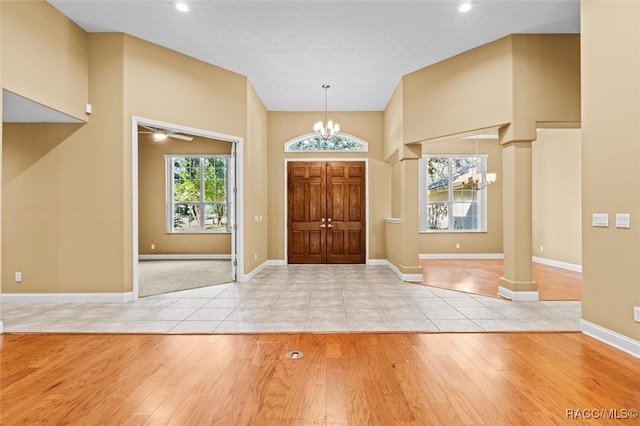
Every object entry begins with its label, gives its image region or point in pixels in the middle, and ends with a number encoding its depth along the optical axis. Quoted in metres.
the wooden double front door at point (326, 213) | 7.78
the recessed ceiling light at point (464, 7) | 3.88
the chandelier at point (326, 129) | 6.13
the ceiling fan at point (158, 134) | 6.81
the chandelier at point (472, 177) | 8.83
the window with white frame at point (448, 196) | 9.10
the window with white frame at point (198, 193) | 9.05
